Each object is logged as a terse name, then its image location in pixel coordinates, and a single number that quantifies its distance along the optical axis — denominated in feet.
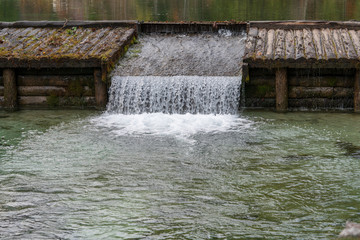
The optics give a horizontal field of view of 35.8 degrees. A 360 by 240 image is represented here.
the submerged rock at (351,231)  21.22
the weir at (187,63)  51.42
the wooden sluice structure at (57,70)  53.57
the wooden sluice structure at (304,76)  50.60
